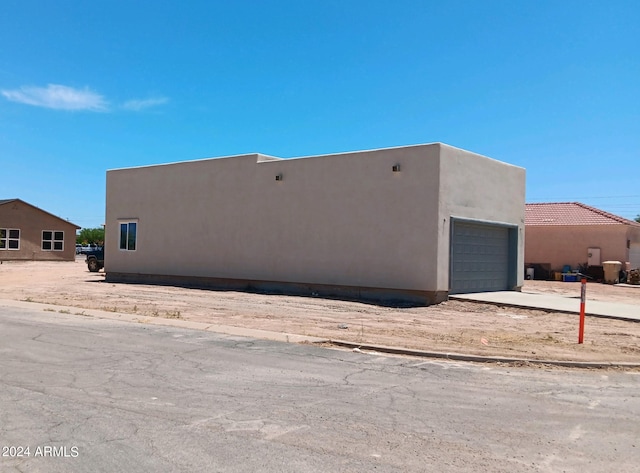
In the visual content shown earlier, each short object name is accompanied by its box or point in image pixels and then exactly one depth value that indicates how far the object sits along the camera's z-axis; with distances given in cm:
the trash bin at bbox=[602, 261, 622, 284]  3288
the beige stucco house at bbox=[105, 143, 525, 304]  2091
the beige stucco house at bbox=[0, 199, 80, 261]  5275
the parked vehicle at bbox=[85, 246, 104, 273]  3797
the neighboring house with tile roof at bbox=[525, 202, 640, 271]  3572
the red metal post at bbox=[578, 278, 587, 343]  1304
